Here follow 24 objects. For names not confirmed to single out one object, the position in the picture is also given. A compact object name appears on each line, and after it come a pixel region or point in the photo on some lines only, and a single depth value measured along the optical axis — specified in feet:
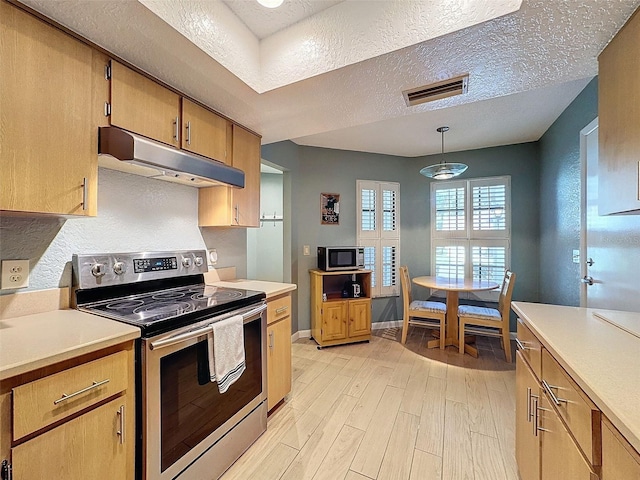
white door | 5.25
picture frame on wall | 12.03
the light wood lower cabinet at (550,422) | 2.48
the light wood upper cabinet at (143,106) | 4.36
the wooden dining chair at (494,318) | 9.31
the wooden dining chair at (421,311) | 10.36
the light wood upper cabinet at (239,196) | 6.75
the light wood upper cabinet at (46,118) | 3.28
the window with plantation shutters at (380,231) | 12.69
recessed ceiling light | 4.47
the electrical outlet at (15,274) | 3.91
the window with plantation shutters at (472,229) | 11.89
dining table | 10.05
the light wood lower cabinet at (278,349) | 6.33
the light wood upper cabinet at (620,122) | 3.46
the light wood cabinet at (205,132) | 5.48
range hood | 4.16
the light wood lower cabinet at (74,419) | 2.67
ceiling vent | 5.14
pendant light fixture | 8.82
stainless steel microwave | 10.87
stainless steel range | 3.74
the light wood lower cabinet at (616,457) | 1.91
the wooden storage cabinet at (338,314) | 10.58
